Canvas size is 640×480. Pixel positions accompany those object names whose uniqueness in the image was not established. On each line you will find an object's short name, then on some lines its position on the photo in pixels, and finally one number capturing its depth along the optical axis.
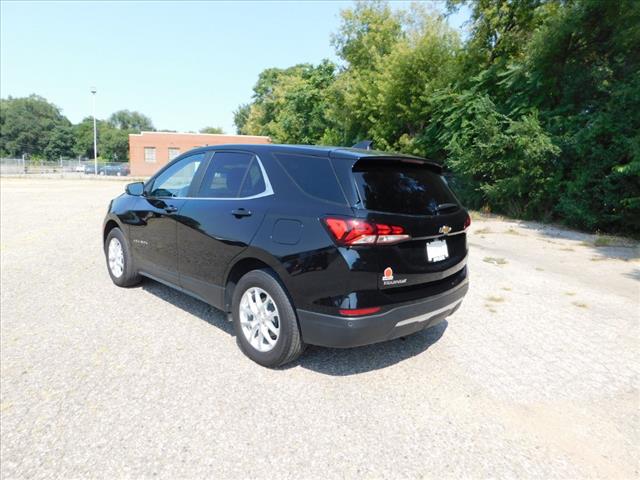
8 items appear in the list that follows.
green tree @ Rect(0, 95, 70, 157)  91.06
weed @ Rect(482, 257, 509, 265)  7.06
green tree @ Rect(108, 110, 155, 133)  132.25
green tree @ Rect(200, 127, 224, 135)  107.37
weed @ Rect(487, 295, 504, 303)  5.04
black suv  2.72
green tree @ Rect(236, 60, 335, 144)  37.94
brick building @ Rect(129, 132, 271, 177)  52.19
